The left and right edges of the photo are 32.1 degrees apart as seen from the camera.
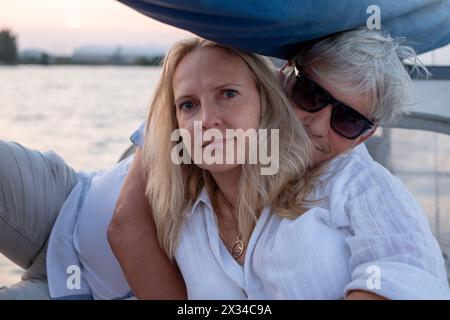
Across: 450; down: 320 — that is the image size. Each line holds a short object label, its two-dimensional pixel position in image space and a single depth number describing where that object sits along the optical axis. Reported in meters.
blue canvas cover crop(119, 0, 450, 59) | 1.71
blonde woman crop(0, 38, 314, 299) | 1.85
